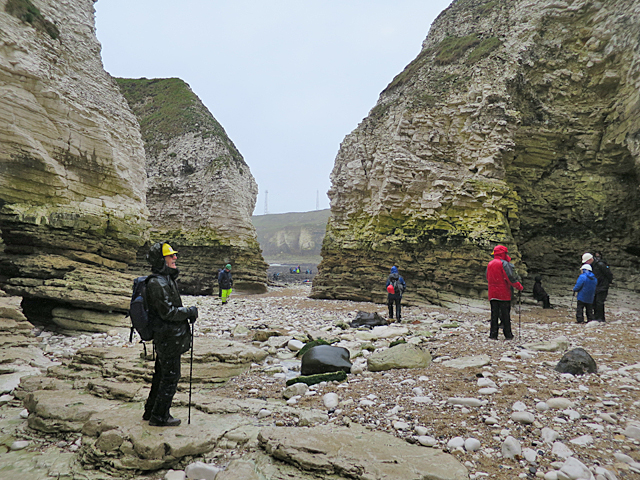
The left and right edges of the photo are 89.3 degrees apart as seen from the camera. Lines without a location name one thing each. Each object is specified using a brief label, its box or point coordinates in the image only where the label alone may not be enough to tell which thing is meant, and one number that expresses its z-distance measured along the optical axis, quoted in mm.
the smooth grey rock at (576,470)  2723
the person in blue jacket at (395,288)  12141
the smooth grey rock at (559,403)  3946
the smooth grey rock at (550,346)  6353
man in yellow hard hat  3979
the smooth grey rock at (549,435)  3324
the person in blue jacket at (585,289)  10086
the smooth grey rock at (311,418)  4219
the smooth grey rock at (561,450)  3062
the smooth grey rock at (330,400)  4766
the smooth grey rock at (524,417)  3678
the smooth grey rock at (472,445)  3342
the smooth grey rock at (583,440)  3229
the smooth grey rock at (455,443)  3412
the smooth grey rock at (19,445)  3812
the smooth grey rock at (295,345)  8219
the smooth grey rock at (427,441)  3504
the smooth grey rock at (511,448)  3162
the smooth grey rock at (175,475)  3187
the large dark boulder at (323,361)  6262
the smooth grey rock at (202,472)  3180
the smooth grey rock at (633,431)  3249
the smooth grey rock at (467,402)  4207
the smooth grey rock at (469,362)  5727
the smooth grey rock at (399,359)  6250
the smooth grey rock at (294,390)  5355
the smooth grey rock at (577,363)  5004
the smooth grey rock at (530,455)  3064
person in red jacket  8016
